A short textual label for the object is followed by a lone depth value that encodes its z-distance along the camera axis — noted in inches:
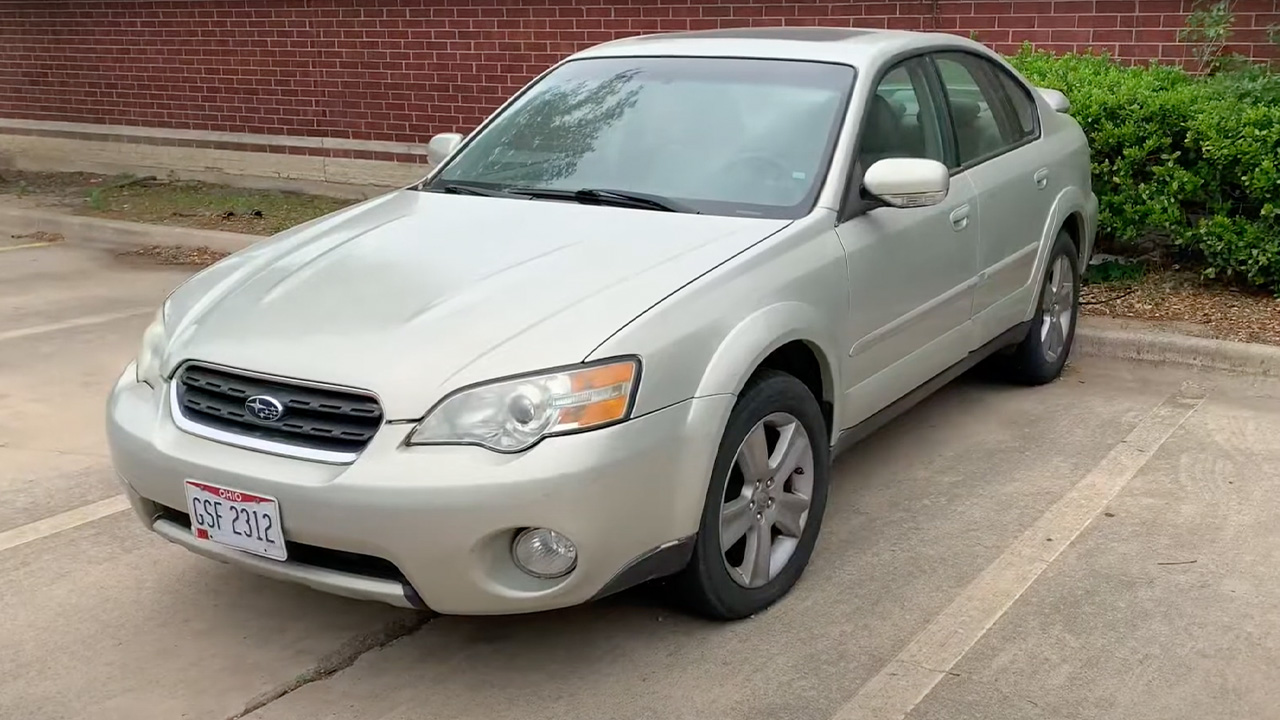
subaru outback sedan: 122.9
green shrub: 253.3
